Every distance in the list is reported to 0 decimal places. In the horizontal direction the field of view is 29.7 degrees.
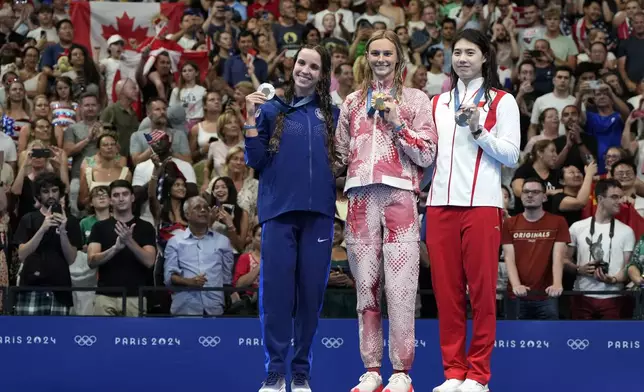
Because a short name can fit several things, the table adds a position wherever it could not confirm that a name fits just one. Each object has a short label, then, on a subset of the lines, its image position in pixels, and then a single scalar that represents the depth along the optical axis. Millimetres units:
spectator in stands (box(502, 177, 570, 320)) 9016
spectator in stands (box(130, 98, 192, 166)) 12023
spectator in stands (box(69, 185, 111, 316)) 10039
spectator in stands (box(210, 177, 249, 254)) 10367
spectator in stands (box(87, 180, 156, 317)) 9438
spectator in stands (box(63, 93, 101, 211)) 11766
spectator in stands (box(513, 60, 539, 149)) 12672
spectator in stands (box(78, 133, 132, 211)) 11250
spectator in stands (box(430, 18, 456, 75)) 14297
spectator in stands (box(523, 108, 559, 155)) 11852
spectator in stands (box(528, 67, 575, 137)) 12547
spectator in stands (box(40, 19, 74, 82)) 13984
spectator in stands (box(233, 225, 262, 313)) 9633
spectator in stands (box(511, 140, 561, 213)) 11148
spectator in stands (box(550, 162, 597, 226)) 10664
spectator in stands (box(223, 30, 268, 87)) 13680
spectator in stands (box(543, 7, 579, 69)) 14227
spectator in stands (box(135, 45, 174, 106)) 13422
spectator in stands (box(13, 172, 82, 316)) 9148
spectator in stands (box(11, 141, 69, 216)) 10930
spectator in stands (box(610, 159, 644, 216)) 10672
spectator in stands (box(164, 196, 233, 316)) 9172
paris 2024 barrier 8414
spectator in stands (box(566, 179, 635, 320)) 9492
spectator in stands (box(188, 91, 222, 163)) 12344
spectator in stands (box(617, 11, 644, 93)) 13758
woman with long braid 6859
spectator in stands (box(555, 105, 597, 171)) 11492
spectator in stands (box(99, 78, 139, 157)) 12453
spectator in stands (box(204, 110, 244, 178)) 11719
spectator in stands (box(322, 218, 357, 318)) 8922
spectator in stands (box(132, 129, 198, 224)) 10828
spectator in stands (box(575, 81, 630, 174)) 12141
